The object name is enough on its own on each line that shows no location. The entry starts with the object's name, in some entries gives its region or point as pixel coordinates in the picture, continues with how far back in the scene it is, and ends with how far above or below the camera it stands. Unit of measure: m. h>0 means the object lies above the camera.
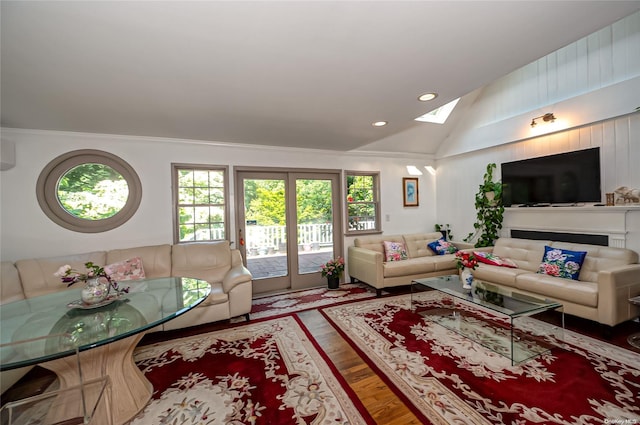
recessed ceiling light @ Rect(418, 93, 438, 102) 2.37 +1.05
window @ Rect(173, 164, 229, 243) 3.82 +0.19
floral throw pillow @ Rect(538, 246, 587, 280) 3.00 -0.68
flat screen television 3.18 +0.37
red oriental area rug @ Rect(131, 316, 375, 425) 1.72 -1.32
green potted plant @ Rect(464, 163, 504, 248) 4.25 -0.01
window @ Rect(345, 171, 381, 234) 4.89 +0.18
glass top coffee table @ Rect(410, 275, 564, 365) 2.35 -1.27
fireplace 2.95 -0.24
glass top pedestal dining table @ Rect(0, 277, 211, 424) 1.45 -0.66
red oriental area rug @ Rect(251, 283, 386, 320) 3.54 -1.31
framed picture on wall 5.27 +0.39
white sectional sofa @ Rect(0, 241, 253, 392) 2.67 -0.66
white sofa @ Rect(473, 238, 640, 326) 2.46 -0.83
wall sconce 3.49 +1.21
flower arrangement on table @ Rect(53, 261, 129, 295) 1.92 -0.42
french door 4.22 -0.20
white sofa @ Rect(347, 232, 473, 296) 3.96 -0.84
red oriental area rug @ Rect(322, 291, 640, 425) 1.65 -1.29
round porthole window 3.14 +0.35
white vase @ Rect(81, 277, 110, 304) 1.86 -0.53
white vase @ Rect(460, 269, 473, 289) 2.95 -0.80
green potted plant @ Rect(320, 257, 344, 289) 4.39 -1.01
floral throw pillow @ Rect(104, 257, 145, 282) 2.90 -0.60
